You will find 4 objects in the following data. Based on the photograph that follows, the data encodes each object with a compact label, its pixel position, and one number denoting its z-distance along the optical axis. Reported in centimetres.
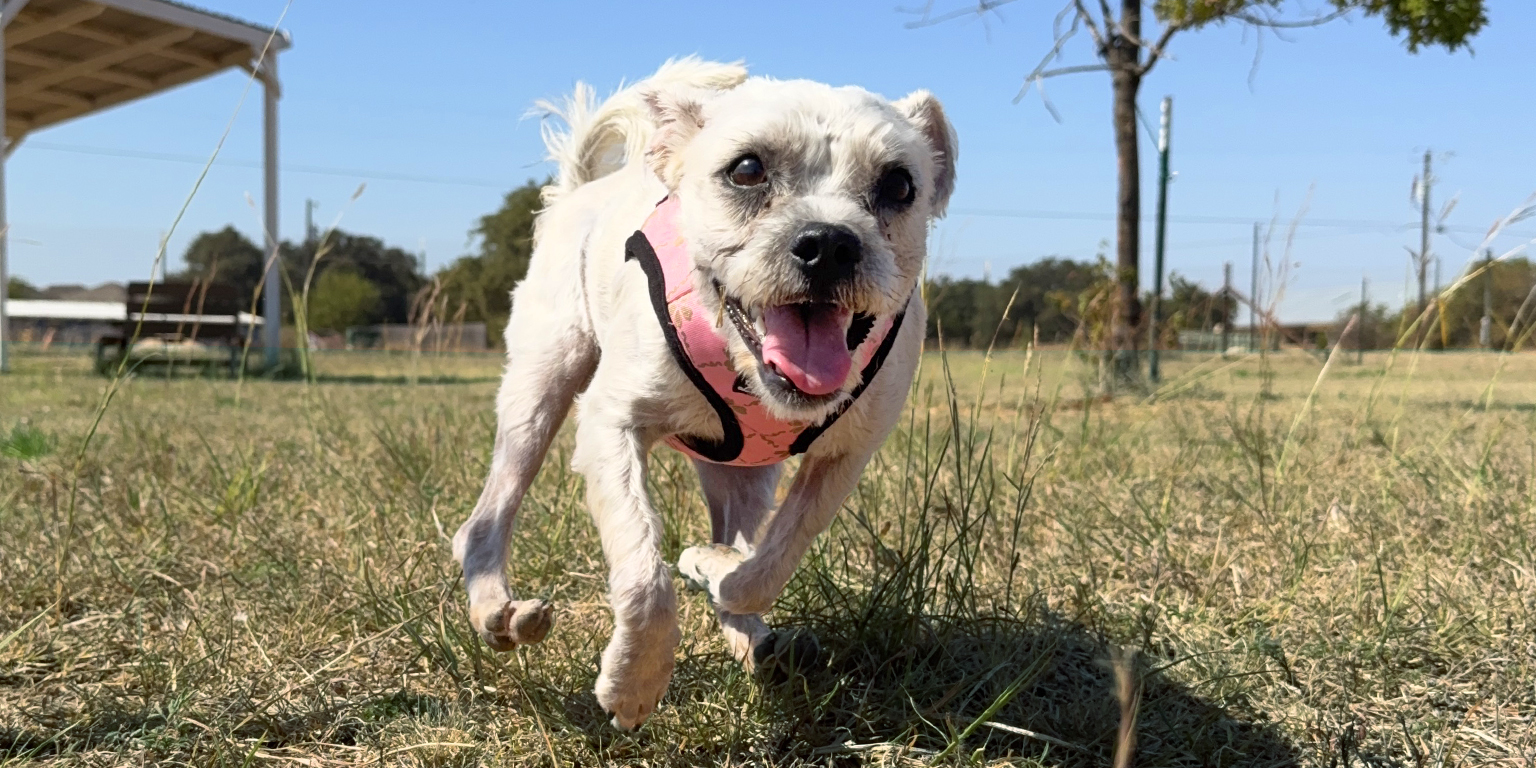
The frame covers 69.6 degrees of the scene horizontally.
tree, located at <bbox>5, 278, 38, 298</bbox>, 6425
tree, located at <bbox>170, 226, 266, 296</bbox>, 5384
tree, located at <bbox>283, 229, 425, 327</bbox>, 4647
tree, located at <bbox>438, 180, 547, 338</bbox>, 3425
